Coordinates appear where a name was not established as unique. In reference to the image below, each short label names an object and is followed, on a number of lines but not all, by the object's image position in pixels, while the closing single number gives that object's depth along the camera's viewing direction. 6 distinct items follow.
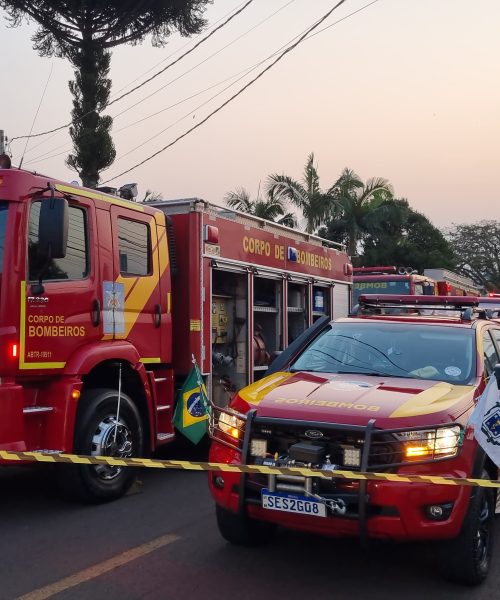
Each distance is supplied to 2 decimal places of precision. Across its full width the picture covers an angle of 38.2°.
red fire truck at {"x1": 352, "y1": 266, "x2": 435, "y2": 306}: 15.61
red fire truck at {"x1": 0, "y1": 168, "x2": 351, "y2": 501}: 5.71
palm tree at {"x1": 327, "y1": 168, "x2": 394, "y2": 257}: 30.48
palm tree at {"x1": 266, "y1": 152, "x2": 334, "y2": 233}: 27.75
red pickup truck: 4.12
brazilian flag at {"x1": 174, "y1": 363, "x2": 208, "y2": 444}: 7.45
